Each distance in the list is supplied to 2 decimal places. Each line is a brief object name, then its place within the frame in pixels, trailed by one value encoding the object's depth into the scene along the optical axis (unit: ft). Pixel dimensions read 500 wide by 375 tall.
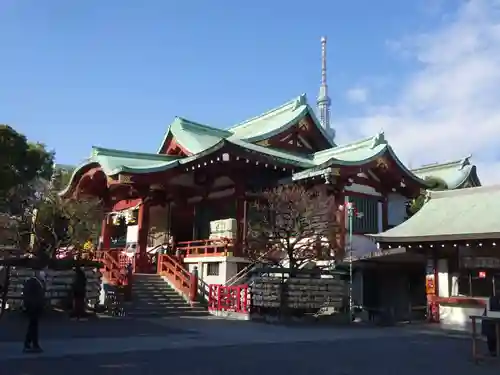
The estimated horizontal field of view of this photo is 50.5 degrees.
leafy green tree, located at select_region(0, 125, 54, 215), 75.55
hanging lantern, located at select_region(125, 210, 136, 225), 97.86
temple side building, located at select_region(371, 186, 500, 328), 62.34
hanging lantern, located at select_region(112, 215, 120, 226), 102.16
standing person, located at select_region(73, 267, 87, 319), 58.18
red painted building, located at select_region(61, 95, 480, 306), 80.89
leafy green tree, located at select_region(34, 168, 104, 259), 79.41
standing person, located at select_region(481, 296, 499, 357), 38.70
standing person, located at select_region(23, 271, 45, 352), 34.96
